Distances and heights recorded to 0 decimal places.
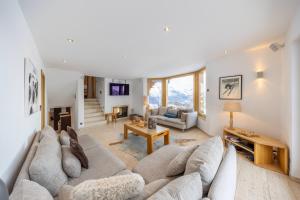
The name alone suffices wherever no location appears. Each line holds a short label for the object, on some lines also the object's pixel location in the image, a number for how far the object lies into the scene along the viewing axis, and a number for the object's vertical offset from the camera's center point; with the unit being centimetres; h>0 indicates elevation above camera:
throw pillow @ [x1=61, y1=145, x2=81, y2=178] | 132 -71
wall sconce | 259 +50
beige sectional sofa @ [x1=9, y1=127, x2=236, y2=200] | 93 -81
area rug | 282 -119
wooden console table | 205 -97
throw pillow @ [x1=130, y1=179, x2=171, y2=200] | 85 -66
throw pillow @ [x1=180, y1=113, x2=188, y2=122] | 440 -63
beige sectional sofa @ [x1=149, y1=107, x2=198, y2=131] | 438 -78
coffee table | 278 -80
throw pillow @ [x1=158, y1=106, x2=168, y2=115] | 553 -50
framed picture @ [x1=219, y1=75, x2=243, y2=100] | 297 +29
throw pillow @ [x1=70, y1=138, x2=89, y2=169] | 152 -66
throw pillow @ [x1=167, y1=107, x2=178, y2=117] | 503 -47
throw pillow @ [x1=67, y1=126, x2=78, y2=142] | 194 -54
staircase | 541 -66
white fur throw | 69 -52
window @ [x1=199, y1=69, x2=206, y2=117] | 454 +22
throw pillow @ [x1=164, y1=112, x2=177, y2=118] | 498 -65
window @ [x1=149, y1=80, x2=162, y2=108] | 676 +31
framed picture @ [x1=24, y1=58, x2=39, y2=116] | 152 +15
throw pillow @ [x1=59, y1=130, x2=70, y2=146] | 190 -62
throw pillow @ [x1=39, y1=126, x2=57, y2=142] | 185 -52
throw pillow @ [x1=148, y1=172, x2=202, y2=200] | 73 -56
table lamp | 279 -19
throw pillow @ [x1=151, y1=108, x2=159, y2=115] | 580 -59
